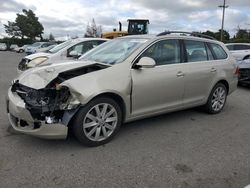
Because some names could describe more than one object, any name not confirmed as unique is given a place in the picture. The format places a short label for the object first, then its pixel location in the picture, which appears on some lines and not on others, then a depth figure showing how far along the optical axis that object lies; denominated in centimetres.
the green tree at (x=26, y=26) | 4728
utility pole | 2796
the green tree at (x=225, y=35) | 3665
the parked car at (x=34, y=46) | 2012
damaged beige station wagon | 249
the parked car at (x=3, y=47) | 3328
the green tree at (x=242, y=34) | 3266
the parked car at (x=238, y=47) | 1014
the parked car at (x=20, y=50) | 2918
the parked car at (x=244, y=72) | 621
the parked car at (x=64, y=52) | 565
